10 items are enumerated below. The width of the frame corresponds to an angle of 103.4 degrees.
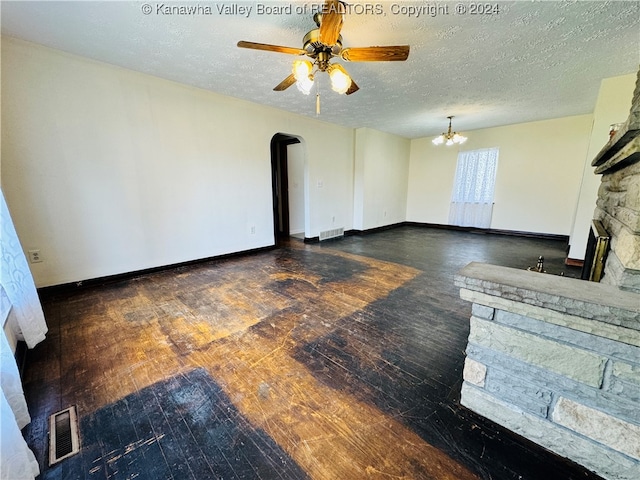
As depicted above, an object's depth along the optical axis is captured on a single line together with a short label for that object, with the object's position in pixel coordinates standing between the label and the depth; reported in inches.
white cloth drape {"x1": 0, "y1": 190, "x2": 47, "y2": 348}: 61.0
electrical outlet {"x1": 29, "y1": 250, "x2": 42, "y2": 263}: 103.7
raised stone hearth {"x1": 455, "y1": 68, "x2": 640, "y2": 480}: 37.2
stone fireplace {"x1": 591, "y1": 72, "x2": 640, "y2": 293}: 43.3
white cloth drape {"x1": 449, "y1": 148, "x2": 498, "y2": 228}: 243.1
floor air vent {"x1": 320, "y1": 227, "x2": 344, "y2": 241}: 222.7
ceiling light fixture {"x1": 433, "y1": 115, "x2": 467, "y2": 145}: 205.8
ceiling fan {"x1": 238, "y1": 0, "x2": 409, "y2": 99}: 67.6
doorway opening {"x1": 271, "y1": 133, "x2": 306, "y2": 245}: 231.7
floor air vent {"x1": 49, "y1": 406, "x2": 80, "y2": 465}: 46.2
